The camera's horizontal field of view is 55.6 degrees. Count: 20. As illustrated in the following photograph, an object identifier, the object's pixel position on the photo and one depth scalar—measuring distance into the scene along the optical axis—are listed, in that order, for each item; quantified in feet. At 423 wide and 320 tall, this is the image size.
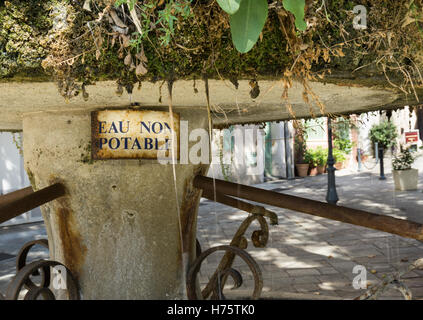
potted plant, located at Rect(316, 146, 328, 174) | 53.72
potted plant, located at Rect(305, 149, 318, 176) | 52.80
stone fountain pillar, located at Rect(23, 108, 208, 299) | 6.05
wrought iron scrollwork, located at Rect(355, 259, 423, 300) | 3.54
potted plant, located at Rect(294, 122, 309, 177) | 51.44
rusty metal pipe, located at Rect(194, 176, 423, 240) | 4.17
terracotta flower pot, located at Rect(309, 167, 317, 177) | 52.95
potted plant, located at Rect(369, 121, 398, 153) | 48.24
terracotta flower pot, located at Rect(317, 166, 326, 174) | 53.80
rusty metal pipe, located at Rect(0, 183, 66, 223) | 4.60
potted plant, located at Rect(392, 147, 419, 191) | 32.09
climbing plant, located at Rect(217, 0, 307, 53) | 2.90
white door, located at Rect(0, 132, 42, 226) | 29.50
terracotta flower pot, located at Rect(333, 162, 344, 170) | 57.53
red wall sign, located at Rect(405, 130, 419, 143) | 34.81
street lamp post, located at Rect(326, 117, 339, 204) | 28.40
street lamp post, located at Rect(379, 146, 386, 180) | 40.98
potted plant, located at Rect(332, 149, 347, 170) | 56.85
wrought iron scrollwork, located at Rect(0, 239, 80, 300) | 4.81
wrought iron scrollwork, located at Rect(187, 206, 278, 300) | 5.77
